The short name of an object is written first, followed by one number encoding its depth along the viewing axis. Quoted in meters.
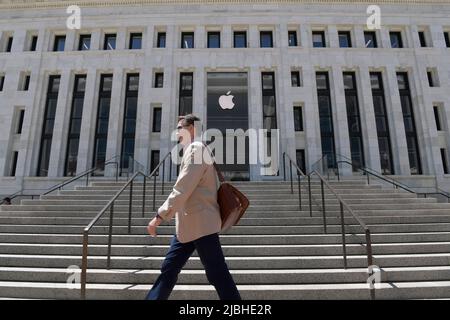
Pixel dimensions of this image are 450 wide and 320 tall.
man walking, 3.31
